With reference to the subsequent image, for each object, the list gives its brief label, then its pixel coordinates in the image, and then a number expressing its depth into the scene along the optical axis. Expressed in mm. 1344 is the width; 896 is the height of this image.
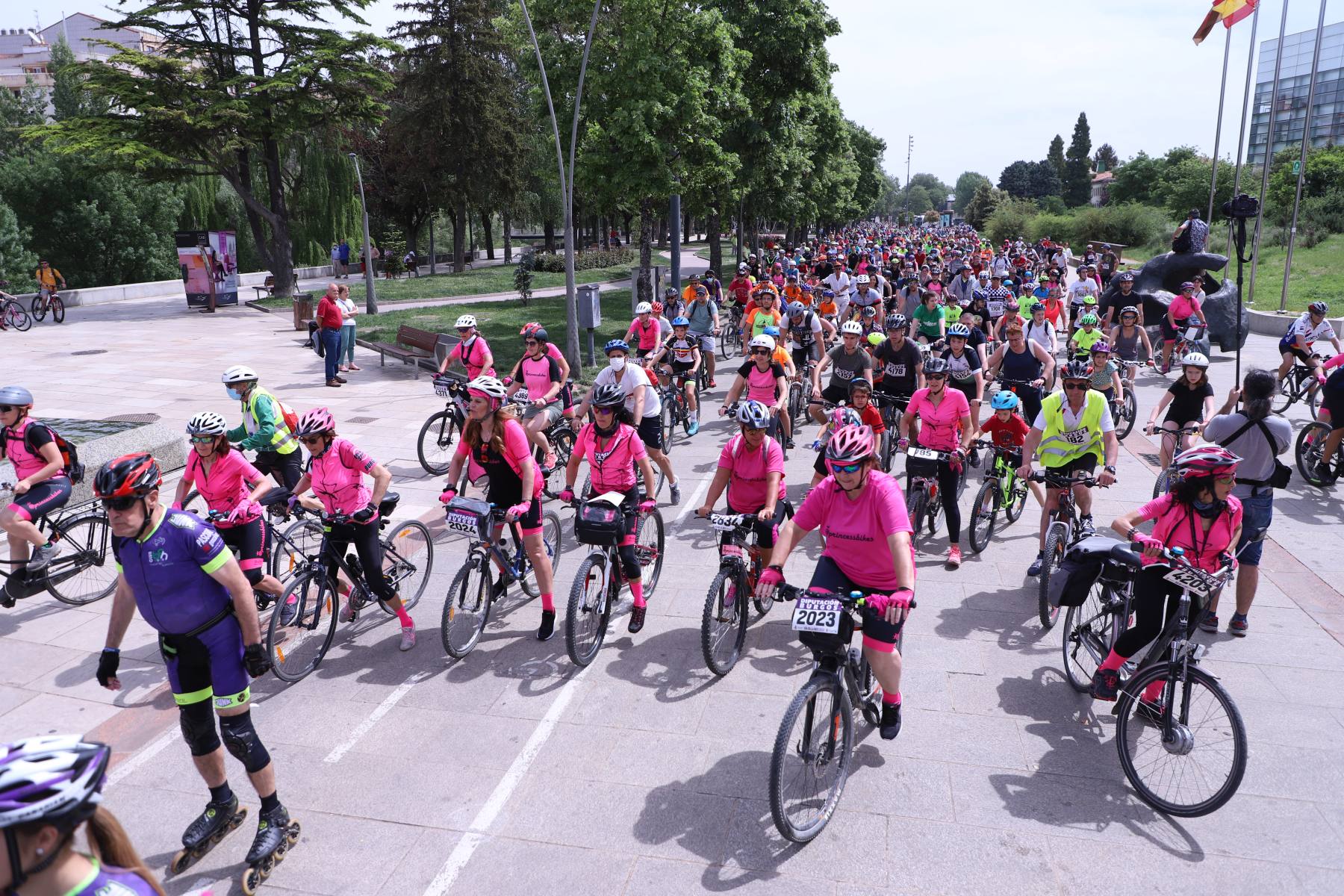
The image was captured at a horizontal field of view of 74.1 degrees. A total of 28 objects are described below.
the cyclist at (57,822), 2246
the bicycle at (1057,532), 6887
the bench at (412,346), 17531
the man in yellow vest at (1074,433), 7340
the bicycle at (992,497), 8492
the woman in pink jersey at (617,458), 6762
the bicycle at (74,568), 7543
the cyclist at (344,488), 6371
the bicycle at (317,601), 6262
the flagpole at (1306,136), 25984
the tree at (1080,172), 119312
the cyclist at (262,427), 7617
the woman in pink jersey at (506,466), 6402
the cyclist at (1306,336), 12484
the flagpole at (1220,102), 34844
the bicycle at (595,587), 6238
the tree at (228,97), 29641
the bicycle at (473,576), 6340
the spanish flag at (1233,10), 26891
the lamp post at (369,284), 27531
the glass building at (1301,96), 103562
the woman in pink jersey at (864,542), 4609
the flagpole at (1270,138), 27281
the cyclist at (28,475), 7141
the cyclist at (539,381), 10281
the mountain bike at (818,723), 4348
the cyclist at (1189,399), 8289
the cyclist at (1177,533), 4914
